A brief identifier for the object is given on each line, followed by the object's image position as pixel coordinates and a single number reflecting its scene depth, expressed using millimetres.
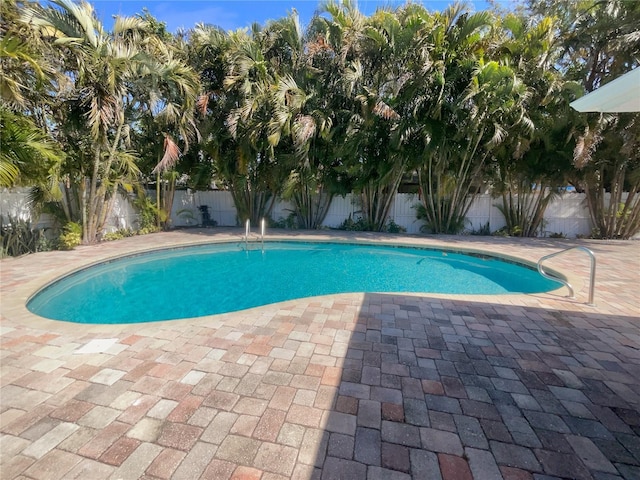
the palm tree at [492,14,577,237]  8039
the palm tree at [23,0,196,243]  6340
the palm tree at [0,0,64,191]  3872
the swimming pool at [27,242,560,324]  5016
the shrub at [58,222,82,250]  7450
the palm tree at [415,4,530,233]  7934
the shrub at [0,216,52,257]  6770
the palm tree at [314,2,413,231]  8586
